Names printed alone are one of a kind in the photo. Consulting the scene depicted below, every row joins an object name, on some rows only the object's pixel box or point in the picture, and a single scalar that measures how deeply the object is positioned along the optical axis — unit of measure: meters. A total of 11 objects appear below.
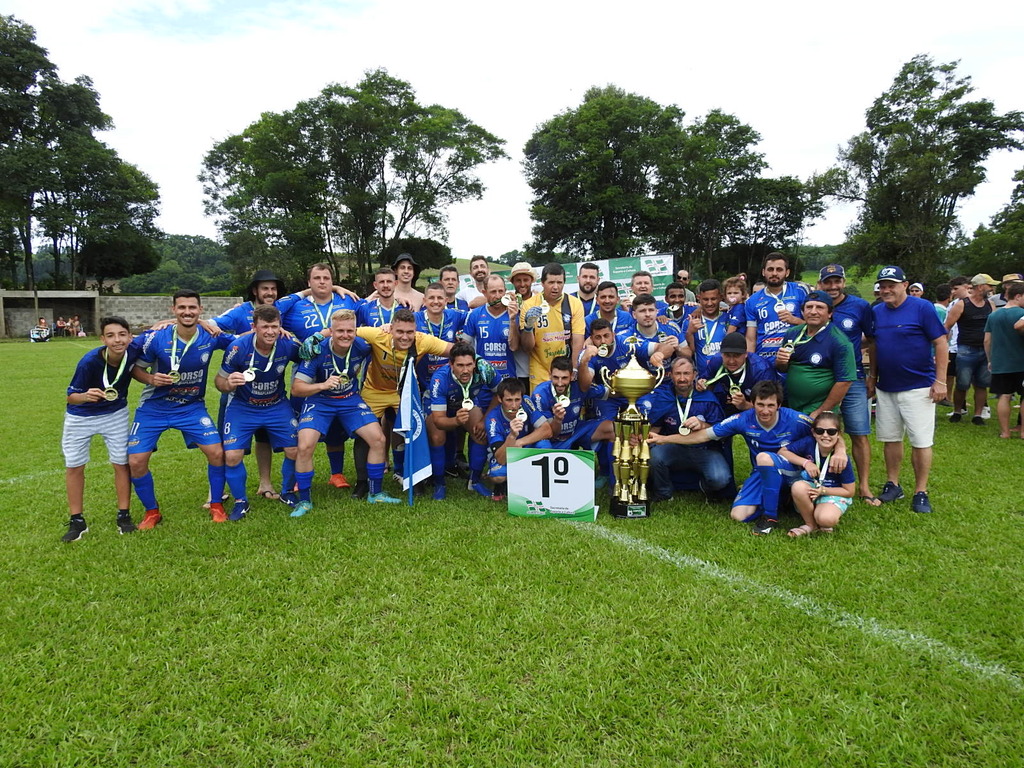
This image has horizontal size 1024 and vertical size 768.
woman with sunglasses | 4.27
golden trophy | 4.71
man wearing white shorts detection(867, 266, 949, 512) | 4.82
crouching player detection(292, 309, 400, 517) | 5.04
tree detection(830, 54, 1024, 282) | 28.28
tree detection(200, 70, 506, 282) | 32.72
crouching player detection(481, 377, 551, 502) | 5.16
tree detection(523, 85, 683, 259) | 34.19
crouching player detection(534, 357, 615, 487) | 5.07
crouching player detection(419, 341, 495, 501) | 5.38
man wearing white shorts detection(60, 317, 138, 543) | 4.43
